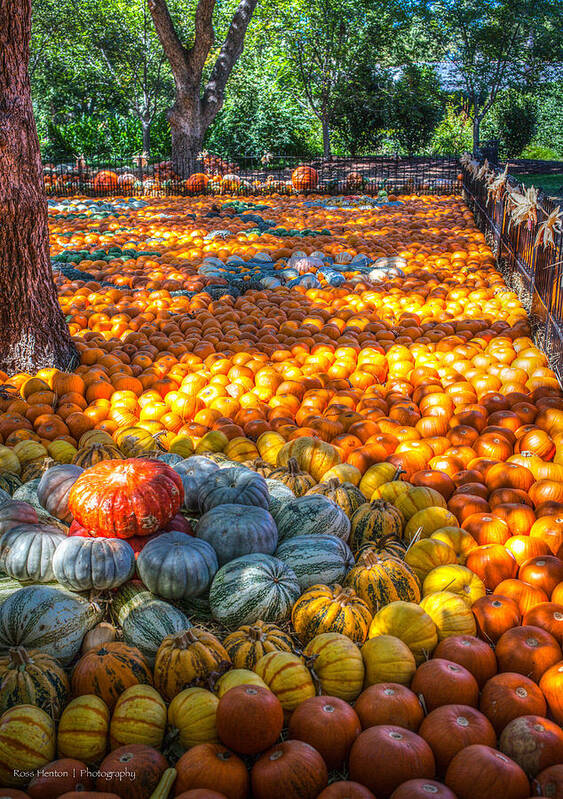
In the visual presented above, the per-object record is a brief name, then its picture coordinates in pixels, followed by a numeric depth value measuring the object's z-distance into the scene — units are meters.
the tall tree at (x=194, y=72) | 20.83
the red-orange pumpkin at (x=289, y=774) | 2.09
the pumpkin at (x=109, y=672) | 2.53
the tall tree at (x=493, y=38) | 32.59
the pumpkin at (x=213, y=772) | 2.11
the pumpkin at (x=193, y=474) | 3.84
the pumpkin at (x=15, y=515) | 3.29
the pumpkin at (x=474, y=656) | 2.67
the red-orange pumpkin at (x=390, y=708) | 2.39
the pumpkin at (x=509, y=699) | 2.43
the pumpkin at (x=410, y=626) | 2.79
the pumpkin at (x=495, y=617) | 2.92
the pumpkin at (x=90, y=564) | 2.96
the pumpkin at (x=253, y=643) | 2.66
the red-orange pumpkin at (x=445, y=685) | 2.49
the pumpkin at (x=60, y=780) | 2.11
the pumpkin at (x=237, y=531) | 3.27
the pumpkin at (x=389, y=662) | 2.62
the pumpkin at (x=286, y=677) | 2.50
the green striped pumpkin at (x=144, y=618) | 2.82
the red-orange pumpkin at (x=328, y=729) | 2.27
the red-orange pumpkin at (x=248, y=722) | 2.18
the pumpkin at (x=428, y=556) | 3.31
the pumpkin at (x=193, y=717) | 2.36
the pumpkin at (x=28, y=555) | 3.09
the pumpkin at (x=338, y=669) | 2.61
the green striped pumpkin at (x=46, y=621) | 2.76
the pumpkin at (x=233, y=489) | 3.62
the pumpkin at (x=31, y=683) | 2.42
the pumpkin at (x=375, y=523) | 3.61
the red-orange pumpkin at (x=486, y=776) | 2.04
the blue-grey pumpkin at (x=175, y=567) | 2.99
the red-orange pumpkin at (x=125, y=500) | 3.23
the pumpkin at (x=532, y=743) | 2.20
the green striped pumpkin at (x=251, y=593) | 2.97
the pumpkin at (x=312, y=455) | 4.32
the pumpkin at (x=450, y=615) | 2.88
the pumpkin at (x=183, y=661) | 2.57
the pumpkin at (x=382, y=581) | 3.07
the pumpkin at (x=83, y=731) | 2.31
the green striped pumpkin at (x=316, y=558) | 3.23
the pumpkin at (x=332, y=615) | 2.86
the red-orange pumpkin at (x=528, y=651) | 2.65
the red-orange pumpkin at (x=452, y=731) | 2.25
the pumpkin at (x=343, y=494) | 3.83
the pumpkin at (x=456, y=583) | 3.12
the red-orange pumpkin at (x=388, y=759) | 2.11
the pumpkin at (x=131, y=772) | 2.11
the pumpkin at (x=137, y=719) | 2.35
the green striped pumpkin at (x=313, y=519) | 3.54
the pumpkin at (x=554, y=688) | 2.46
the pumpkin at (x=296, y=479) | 4.04
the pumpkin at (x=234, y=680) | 2.46
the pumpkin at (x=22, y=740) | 2.19
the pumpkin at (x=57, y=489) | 3.62
